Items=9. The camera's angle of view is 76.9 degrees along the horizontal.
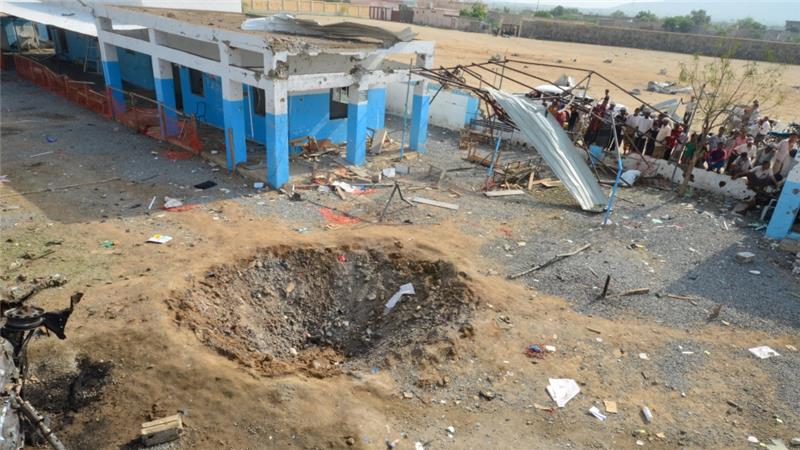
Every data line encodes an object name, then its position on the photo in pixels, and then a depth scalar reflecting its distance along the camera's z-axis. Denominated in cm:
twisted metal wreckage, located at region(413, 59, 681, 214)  1224
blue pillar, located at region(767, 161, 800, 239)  1080
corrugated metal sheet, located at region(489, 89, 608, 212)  1226
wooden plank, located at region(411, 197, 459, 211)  1168
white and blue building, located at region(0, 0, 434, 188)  1144
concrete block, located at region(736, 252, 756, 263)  998
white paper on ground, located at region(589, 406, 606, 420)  601
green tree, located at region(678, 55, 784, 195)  1213
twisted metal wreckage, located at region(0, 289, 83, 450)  447
